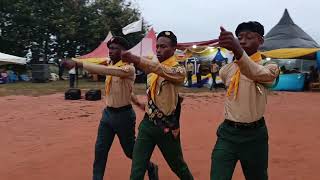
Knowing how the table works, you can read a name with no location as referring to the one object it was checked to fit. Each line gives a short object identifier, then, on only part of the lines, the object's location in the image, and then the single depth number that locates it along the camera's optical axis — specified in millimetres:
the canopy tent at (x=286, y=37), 16525
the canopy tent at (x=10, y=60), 17250
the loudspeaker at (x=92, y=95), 9491
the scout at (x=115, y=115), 2737
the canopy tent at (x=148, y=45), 14025
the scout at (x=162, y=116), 2392
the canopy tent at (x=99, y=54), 16749
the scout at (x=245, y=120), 1953
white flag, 7438
